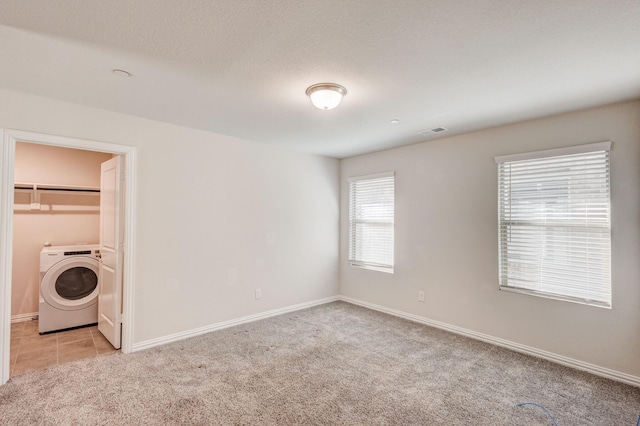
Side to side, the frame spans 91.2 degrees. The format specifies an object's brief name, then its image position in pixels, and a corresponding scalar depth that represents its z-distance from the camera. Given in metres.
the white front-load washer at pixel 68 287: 3.67
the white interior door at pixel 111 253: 3.18
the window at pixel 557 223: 2.79
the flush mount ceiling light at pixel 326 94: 2.40
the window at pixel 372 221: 4.57
